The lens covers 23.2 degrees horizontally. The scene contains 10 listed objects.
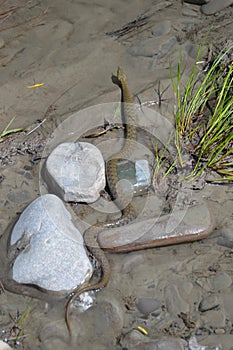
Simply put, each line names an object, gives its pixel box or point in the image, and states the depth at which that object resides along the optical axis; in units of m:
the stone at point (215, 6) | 7.21
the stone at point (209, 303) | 4.51
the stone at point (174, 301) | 4.51
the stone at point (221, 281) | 4.64
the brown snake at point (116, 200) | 4.68
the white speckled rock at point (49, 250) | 4.57
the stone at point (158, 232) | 4.95
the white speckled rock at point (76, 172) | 5.25
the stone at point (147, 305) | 4.54
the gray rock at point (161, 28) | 7.04
